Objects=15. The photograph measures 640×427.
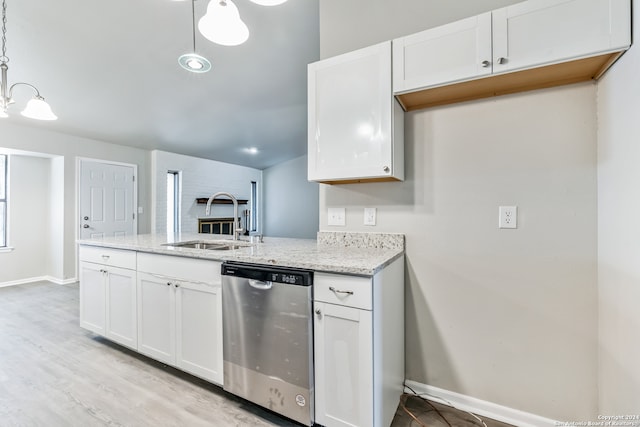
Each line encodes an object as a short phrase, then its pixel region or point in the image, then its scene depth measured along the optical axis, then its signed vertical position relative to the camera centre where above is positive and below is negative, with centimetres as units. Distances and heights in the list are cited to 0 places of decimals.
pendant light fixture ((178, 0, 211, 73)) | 171 +91
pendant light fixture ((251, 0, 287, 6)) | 118 +86
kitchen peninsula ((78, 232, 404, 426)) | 134 -55
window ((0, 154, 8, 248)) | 446 +22
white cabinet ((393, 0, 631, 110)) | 124 +78
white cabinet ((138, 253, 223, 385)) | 177 -66
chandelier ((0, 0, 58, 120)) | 206 +81
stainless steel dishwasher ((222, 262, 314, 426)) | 145 -66
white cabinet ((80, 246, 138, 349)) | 219 -65
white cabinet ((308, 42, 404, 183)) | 168 +57
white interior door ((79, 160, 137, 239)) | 484 +25
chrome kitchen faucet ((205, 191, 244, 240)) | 247 -12
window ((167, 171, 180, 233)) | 611 +26
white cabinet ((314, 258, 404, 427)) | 132 -65
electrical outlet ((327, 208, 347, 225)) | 211 -2
